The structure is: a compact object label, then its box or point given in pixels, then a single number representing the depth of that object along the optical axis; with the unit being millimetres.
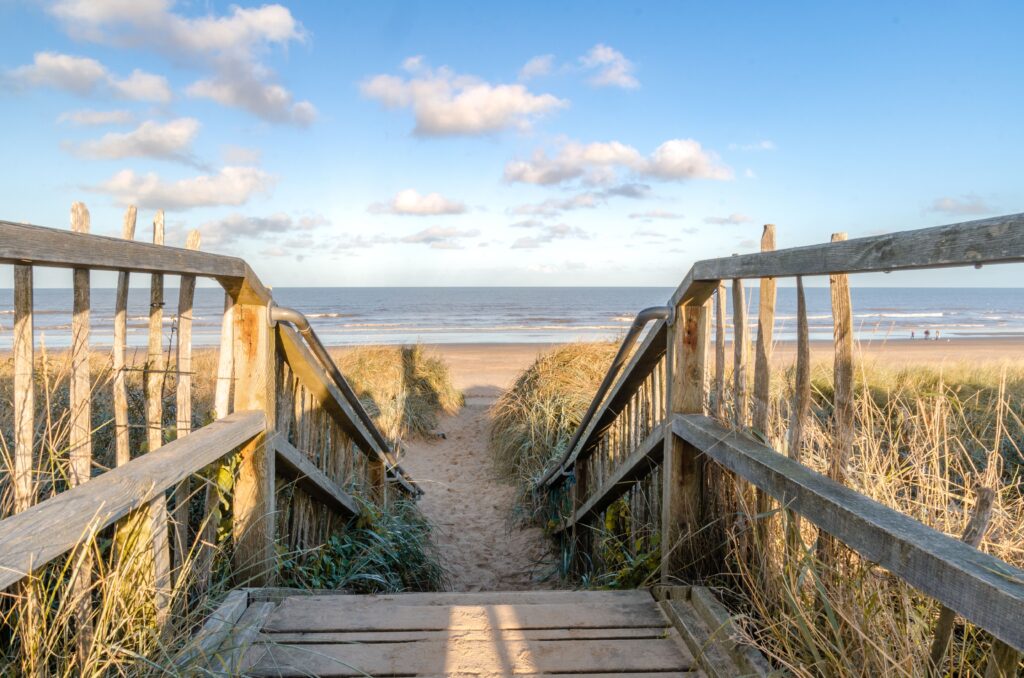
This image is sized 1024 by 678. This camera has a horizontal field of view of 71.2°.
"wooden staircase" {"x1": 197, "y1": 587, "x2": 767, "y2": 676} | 2295
